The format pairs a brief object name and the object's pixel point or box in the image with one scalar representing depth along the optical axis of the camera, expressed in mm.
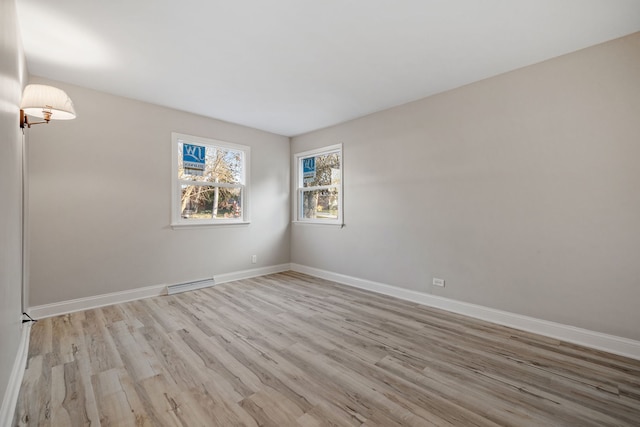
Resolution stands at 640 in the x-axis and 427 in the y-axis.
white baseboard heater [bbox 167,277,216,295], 3971
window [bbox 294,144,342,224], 4793
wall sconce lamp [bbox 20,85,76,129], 2342
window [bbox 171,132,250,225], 4137
